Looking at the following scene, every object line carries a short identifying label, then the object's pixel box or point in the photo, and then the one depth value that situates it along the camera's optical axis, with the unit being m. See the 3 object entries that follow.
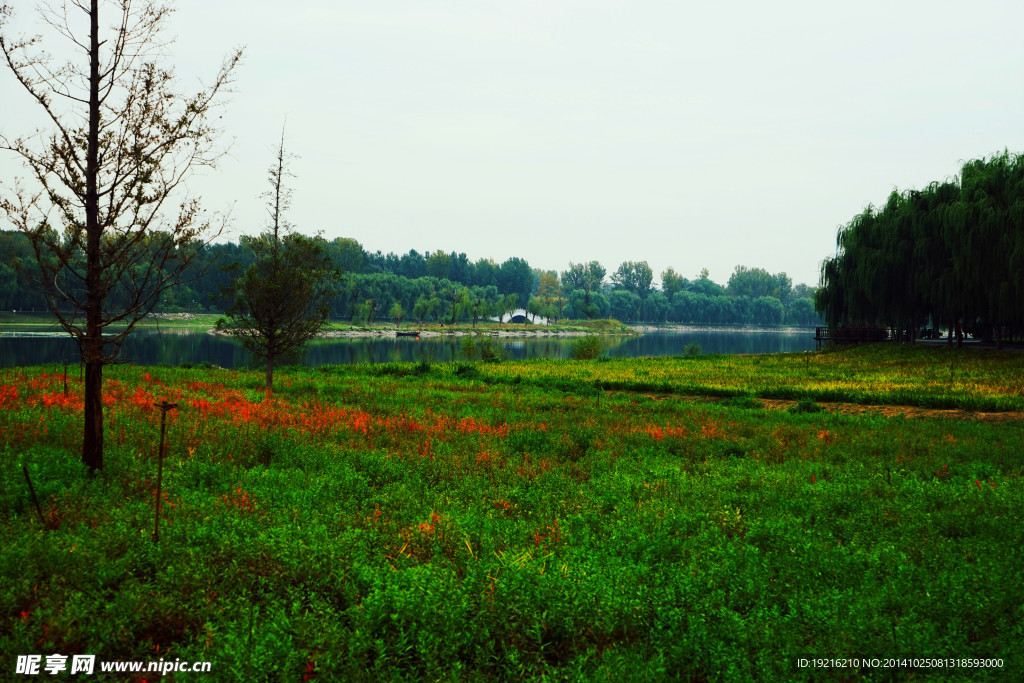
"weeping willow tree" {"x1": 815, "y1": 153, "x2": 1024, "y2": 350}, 37.88
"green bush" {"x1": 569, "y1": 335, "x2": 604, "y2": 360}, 51.39
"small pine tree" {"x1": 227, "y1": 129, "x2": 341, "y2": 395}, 22.45
